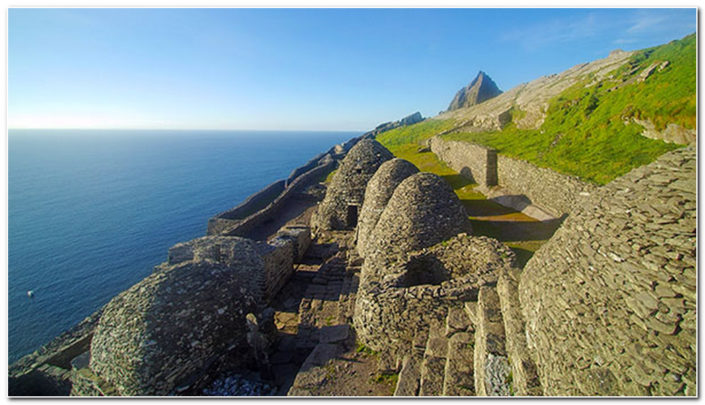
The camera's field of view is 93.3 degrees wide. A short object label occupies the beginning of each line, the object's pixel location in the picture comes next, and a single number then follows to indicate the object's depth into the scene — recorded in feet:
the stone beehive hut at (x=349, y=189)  59.36
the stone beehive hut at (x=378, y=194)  44.09
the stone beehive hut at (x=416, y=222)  32.86
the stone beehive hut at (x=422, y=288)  24.36
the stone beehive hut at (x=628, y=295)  10.68
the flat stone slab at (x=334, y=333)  28.86
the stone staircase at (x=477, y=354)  15.66
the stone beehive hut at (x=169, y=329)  22.15
